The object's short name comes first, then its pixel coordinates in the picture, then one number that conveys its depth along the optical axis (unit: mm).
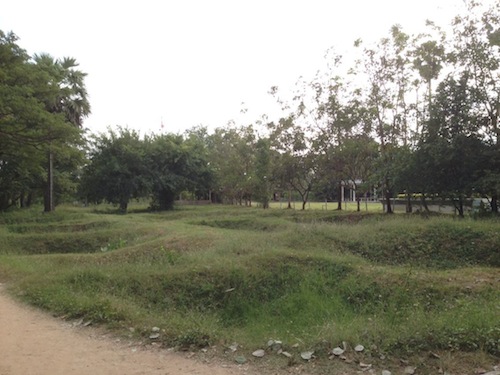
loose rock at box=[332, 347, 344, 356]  4504
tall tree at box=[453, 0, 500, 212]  16281
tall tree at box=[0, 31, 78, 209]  15492
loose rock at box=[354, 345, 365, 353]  4543
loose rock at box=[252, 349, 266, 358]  4686
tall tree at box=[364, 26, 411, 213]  20484
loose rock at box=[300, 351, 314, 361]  4471
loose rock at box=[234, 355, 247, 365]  4562
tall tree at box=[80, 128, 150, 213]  32156
